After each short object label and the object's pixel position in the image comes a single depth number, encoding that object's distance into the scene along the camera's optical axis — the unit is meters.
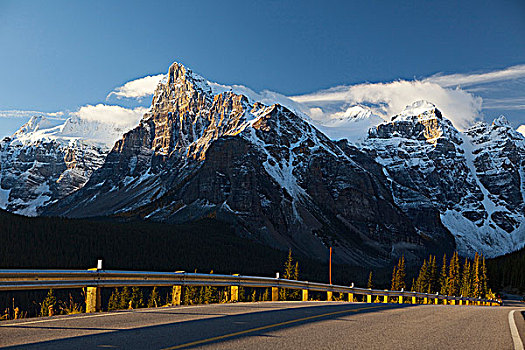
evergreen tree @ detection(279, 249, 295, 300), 79.34
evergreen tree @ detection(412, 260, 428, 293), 111.25
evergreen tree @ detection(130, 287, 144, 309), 42.79
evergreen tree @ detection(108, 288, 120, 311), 28.29
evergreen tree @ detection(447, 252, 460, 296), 106.70
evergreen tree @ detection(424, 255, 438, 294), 111.12
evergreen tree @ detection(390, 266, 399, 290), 113.75
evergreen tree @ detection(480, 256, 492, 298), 107.56
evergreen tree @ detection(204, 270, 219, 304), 31.05
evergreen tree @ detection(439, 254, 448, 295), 109.61
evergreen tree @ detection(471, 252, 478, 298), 104.88
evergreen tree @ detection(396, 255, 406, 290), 110.88
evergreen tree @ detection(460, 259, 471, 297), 106.50
